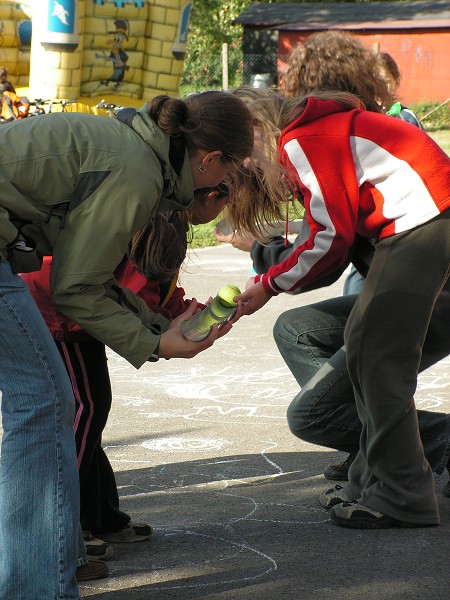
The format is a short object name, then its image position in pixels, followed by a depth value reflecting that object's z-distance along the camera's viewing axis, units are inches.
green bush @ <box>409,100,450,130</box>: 980.6
